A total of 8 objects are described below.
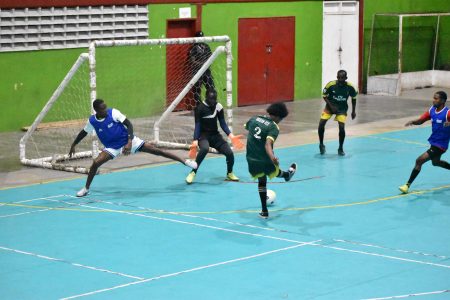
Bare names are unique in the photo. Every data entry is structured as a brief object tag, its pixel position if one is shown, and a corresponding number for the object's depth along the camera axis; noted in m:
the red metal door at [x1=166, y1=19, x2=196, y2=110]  29.55
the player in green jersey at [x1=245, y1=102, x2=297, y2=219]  16.25
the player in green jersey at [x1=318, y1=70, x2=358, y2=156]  22.97
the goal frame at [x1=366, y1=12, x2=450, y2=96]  35.09
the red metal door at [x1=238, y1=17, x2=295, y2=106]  31.89
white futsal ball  17.78
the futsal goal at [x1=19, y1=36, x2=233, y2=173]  23.50
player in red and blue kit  18.45
